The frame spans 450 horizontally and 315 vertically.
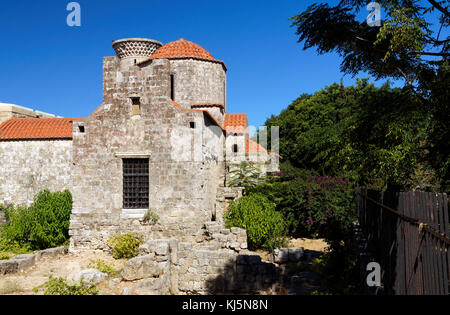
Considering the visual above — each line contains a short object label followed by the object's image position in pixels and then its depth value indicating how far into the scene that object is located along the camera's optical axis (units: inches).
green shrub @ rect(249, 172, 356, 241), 604.4
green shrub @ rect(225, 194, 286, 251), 521.0
